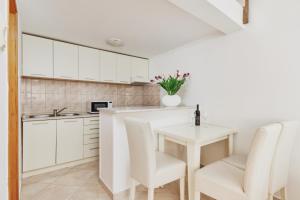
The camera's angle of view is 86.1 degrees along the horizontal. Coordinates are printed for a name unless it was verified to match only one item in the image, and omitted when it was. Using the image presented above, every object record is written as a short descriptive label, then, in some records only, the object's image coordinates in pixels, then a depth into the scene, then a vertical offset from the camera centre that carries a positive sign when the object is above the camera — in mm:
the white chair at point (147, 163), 1394 -633
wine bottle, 2328 -281
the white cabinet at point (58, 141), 2322 -699
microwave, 3182 -146
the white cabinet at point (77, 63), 2484 +642
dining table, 1565 -418
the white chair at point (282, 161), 1403 -572
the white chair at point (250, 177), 1182 -673
